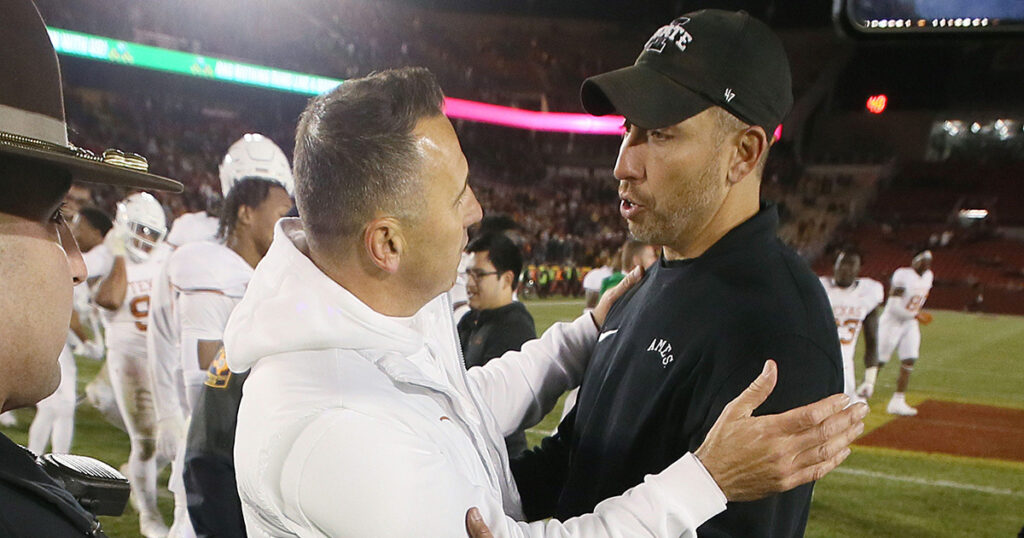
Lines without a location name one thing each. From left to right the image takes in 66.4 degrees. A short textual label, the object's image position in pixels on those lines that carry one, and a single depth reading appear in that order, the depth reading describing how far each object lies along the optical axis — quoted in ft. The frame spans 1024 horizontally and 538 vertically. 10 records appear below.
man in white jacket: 3.34
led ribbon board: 56.80
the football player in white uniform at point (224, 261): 12.23
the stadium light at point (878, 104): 81.97
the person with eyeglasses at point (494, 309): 12.08
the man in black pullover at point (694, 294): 4.26
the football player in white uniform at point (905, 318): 30.48
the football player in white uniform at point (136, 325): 15.29
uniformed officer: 2.50
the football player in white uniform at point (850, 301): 26.68
